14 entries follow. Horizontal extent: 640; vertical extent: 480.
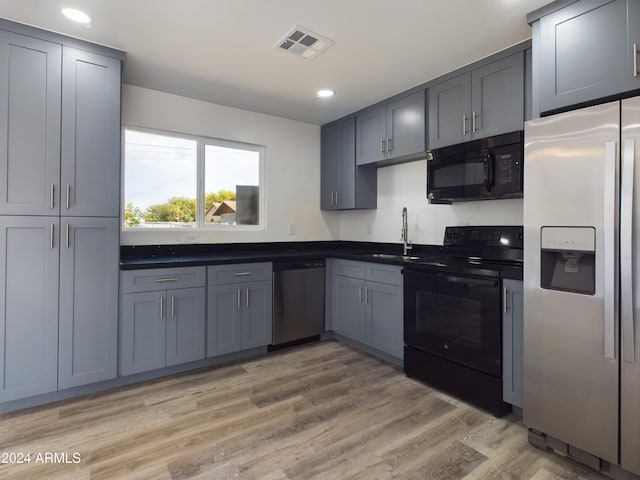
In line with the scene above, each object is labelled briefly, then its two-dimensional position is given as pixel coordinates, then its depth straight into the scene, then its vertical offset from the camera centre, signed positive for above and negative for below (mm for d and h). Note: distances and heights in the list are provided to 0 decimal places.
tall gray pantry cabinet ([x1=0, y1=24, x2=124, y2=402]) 2141 +192
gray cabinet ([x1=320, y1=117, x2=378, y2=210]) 3773 +774
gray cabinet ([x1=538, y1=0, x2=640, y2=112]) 1686 +1016
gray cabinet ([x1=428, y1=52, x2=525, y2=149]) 2311 +1039
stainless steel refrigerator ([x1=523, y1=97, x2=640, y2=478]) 1554 -205
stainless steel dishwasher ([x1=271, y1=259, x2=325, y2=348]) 3268 -607
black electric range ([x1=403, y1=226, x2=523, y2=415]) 2182 -510
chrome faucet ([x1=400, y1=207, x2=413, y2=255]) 3457 +65
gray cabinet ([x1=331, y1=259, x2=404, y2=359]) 2904 -598
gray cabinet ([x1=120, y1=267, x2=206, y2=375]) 2535 -618
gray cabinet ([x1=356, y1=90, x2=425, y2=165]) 2992 +1071
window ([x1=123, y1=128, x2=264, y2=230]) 3137 +590
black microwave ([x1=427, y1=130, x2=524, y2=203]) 2330 +551
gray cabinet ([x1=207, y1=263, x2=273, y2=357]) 2904 -601
